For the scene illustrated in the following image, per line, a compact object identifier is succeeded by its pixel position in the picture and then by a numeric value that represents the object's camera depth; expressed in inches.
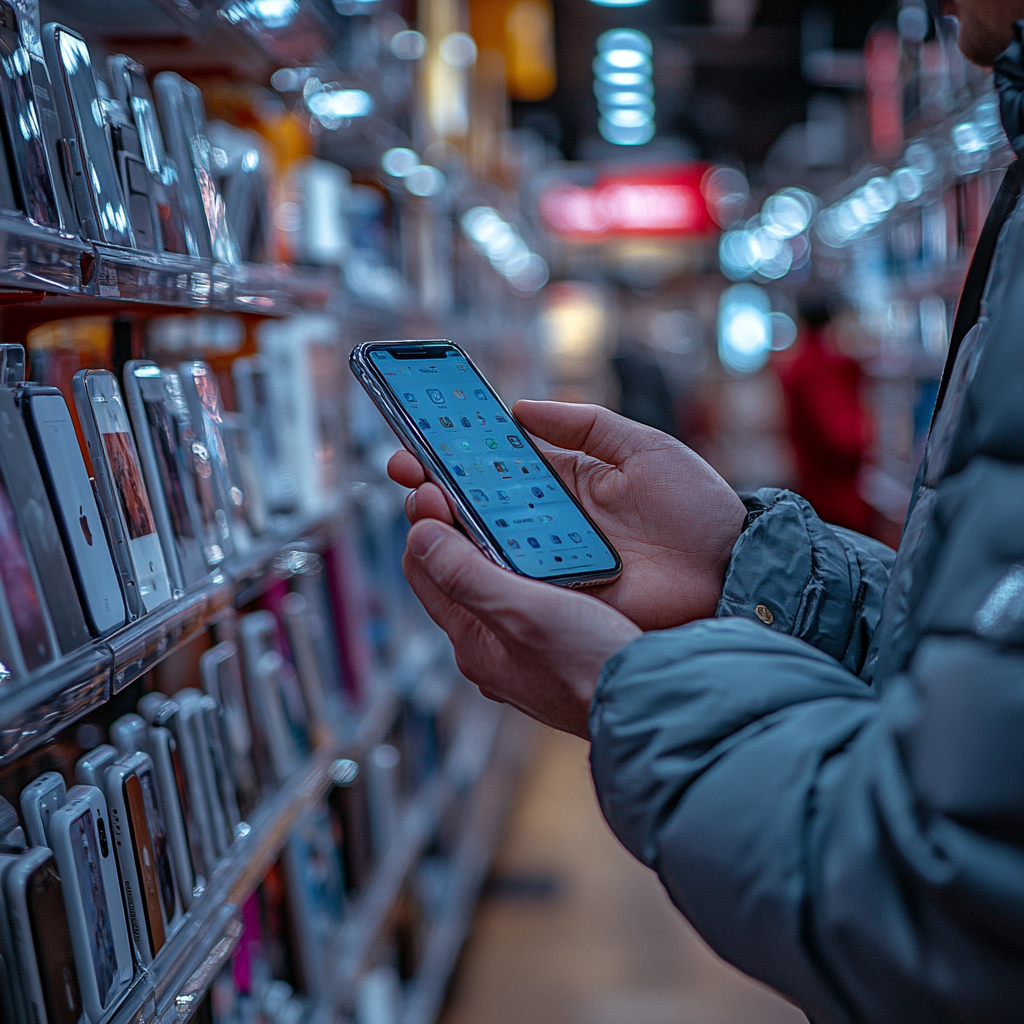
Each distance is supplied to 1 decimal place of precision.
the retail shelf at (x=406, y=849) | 70.0
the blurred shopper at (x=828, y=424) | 180.1
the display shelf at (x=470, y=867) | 93.9
